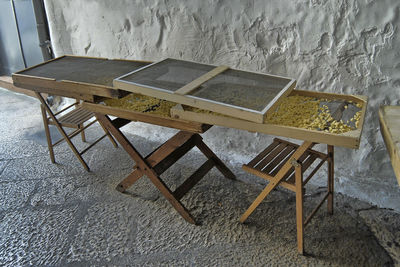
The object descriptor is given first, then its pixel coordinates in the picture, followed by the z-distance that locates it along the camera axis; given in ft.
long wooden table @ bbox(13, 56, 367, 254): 6.19
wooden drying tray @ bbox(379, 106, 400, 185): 5.46
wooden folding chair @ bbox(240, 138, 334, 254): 6.67
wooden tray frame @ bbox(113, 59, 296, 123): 5.87
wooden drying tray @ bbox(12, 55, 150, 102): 7.47
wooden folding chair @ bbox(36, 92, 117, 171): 9.96
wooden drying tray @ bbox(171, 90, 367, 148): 5.55
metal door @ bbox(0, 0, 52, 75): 14.62
